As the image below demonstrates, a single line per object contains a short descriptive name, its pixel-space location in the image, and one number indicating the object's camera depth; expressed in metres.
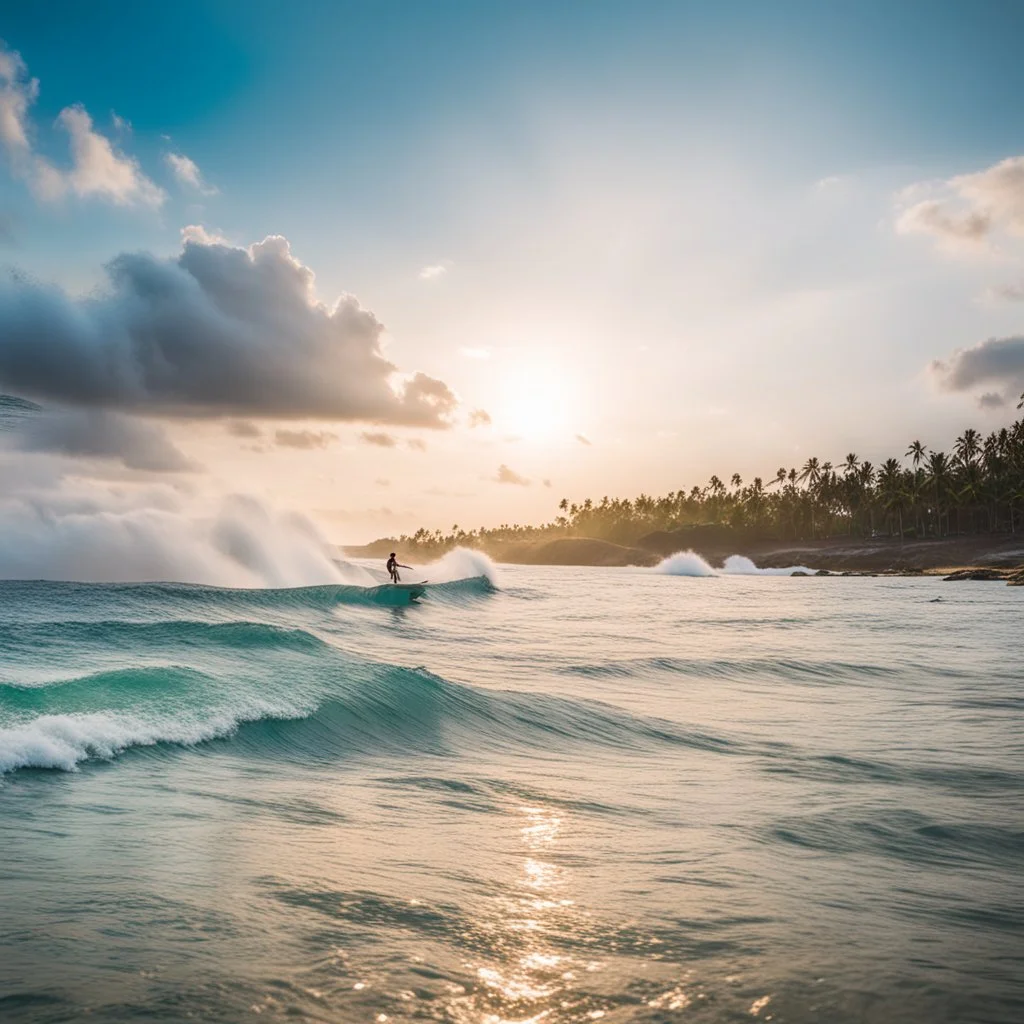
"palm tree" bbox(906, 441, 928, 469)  121.05
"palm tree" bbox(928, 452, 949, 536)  110.38
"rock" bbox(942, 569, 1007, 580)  71.25
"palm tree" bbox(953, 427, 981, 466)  113.62
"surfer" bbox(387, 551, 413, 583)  40.22
